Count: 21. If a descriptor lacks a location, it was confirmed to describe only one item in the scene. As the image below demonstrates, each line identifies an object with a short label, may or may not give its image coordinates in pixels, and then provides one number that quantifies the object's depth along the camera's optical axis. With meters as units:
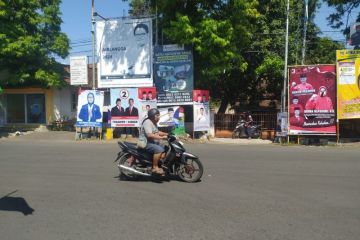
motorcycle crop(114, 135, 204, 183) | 9.97
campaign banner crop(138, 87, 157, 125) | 22.94
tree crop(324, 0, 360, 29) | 25.84
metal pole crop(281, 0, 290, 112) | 22.10
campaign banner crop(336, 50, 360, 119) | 19.70
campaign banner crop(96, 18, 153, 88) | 24.31
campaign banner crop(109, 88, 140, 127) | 23.03
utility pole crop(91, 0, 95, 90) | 25.00
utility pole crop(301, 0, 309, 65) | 23.96
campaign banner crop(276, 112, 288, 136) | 20.75
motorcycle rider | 9.98
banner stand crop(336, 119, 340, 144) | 20.02
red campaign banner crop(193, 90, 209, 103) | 22.91
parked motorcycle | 23.16
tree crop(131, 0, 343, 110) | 22.55
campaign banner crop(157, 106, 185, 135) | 22.69
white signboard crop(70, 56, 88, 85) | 24.58
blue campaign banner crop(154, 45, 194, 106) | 23.44
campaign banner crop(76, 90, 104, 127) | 23.31
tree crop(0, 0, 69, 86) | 25.69
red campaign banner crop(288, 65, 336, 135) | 20.14
